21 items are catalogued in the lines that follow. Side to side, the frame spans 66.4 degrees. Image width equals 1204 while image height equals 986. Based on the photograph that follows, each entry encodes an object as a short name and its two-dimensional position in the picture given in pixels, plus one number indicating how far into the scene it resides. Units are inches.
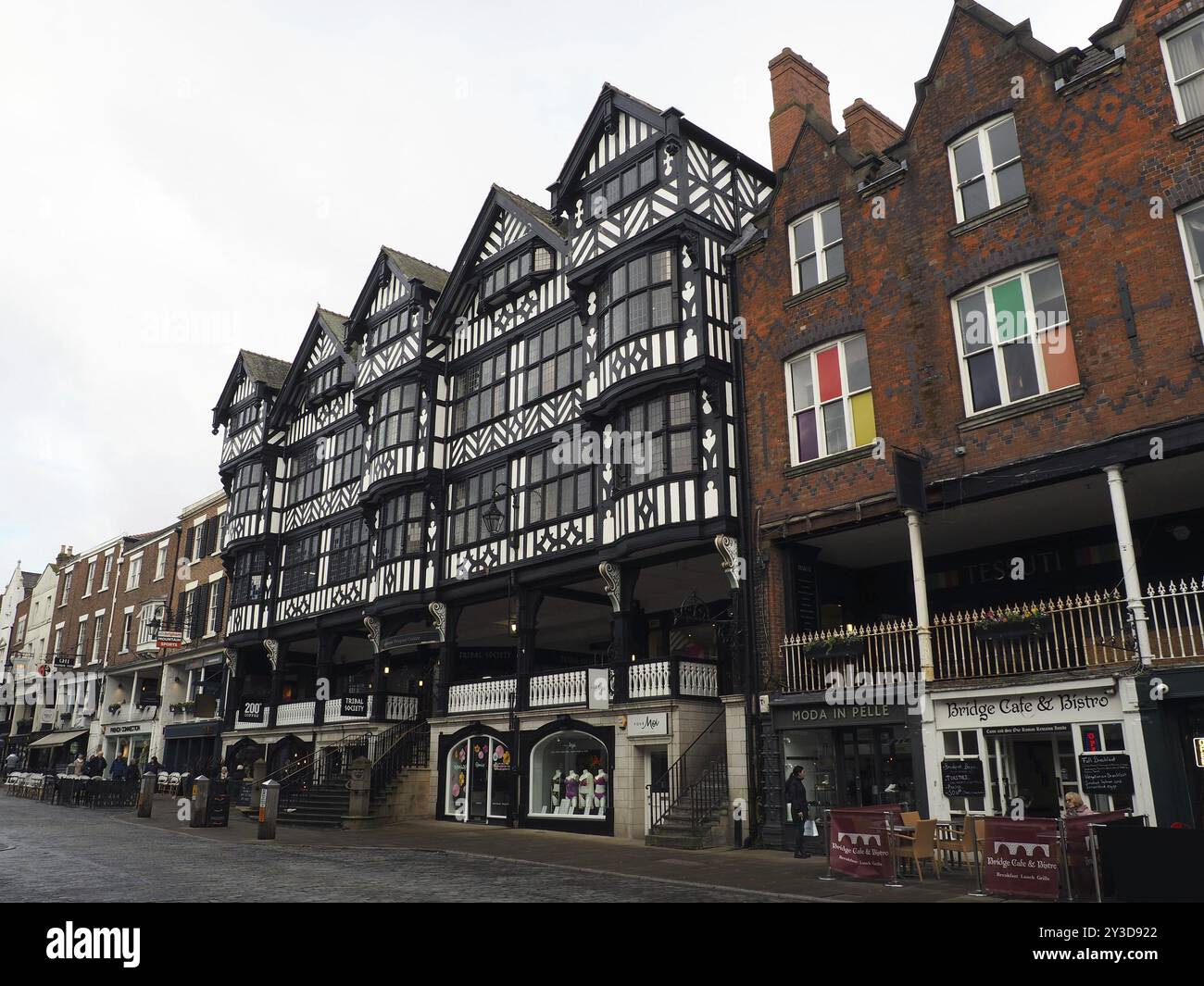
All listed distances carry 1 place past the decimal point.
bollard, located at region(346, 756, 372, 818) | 905.5
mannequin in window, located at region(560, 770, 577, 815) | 871.7
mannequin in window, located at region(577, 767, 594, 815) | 858.1
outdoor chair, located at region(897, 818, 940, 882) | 497.4
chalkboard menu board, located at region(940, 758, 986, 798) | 547.2
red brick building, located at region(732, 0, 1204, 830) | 539.5
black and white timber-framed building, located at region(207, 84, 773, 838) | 805.9
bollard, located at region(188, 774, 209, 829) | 893.8
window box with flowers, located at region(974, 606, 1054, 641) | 550.0
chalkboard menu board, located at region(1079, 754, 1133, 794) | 483.2
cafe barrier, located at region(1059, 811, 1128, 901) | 419.8
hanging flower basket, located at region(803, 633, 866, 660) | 646.5
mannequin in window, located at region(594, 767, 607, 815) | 844.6
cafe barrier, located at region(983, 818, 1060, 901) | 423.5
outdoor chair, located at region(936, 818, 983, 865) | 484.1
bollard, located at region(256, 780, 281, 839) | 777.5
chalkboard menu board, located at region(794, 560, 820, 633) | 742.5
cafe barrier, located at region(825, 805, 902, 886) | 494.6
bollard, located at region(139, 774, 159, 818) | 1005.8
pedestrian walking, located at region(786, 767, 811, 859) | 627.5
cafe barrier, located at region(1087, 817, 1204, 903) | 359.3
